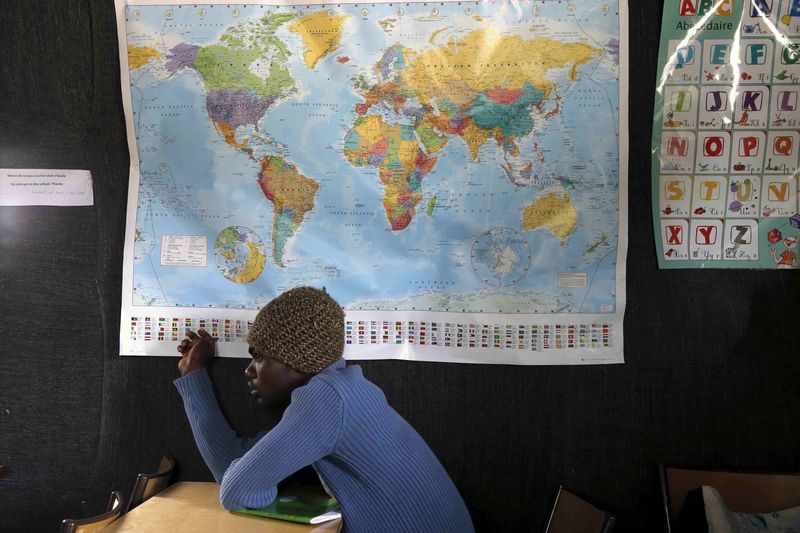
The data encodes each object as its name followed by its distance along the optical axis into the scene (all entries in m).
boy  1.58
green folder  1.62
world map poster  2.05
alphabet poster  2.00
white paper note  2.22
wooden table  1.59
